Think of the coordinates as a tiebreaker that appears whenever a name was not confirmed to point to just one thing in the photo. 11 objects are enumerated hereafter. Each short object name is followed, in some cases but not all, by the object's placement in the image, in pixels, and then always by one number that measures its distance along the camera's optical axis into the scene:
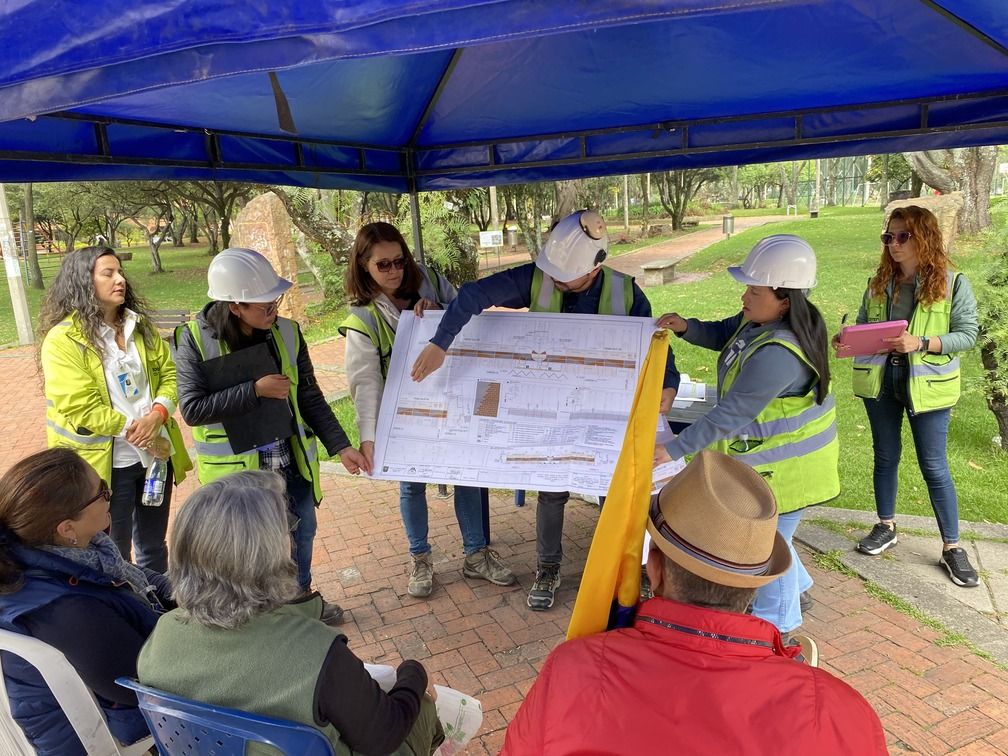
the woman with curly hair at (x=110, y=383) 3.07
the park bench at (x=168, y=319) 11.47
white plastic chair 1.61
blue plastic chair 1.44
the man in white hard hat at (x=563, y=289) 2.88
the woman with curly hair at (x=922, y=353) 3.39
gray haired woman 1.51
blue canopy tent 1.32
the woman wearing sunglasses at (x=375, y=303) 3.15
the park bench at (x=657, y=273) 15.98
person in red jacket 1.17
